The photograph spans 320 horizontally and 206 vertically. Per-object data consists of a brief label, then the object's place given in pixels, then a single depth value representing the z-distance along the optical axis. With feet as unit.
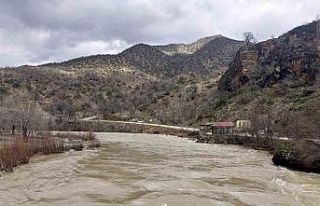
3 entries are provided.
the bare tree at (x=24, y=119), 215.92
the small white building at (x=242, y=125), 246.37
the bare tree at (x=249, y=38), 517.72
